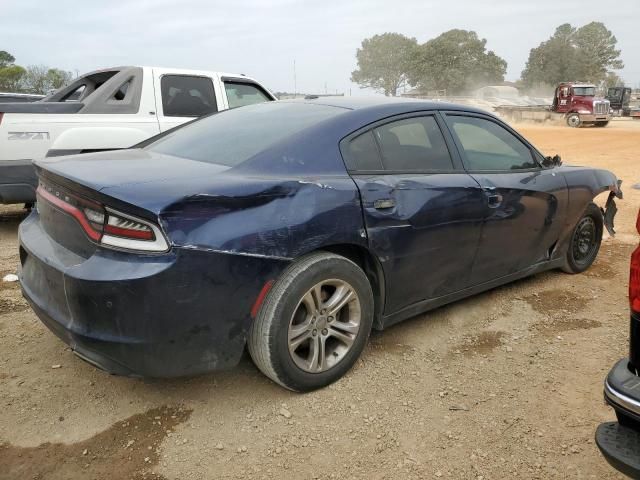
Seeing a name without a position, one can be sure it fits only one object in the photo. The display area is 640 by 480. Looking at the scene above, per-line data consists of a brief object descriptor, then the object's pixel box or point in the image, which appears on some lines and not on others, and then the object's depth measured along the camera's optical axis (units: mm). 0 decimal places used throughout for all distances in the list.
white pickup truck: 5230
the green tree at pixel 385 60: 90312
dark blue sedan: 2207
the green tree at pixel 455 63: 79375
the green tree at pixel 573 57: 79375
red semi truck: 28312
